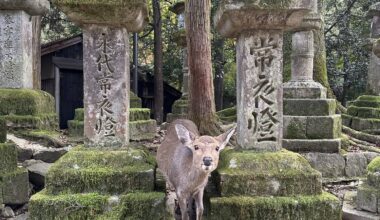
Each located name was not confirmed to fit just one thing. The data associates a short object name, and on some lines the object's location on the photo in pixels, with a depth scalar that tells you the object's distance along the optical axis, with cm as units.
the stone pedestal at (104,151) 386
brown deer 331
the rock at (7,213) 456
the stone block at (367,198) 422
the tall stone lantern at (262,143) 383
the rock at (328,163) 661
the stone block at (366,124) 977
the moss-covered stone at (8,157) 472
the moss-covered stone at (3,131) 490
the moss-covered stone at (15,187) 467
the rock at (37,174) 522
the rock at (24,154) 622
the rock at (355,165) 670
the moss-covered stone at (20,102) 704
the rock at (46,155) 623
